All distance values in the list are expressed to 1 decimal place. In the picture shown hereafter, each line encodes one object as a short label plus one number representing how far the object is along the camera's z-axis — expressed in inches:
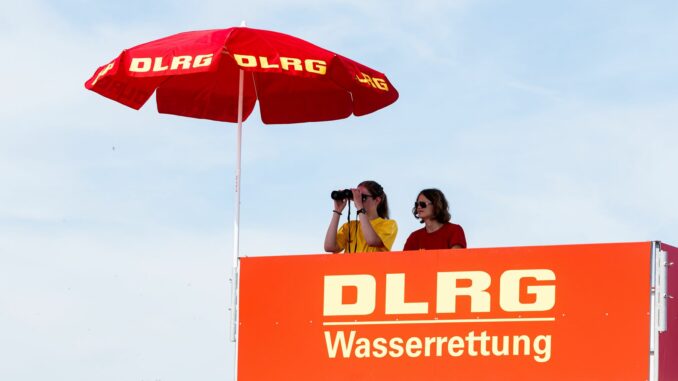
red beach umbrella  421.1
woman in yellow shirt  428.5
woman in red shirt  408.2
